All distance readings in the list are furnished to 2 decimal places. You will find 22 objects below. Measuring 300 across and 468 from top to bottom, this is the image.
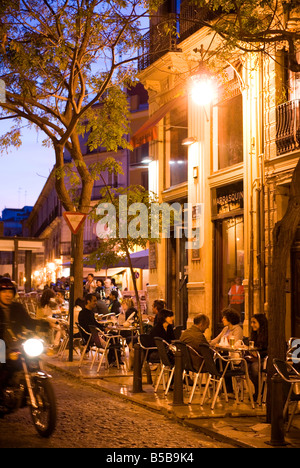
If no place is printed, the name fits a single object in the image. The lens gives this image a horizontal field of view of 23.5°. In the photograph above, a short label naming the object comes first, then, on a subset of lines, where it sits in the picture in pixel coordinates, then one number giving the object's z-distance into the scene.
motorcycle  7.62
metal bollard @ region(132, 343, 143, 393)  11.37
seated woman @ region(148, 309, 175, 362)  12.42
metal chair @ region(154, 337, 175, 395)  11.21
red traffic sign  16.06
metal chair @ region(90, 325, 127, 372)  14.23
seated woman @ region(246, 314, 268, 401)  10.84
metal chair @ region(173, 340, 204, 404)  10.54
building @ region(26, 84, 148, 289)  45.36
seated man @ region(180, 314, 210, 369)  10.71
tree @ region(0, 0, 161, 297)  17.42
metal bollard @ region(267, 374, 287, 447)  7.61
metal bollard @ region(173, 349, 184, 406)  10.10
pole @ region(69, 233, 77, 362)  15.95
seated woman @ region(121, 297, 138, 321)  15.87
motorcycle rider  8.16
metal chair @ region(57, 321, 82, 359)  17.03
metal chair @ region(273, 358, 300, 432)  8.12
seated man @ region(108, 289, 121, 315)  18.92
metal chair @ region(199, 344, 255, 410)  9.93
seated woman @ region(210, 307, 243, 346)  11.80
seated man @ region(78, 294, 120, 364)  15.06
